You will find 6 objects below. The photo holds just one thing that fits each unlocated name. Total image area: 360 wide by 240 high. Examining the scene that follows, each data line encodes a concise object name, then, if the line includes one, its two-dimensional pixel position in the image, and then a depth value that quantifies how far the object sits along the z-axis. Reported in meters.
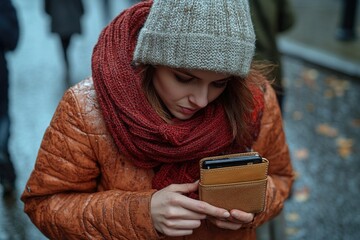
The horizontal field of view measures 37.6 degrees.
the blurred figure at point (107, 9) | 9.16
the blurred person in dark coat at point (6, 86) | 3.81
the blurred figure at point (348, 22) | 7.61
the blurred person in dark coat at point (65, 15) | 6.17
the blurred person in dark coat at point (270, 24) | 3.51
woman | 1.48
